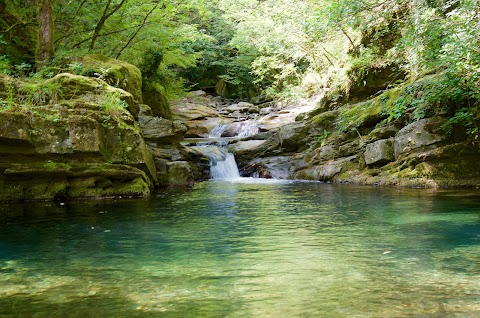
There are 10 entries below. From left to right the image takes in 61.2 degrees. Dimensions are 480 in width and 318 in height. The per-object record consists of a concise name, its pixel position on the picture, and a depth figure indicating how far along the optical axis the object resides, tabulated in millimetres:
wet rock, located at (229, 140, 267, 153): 17359
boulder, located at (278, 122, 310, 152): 16344
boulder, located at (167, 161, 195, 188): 12953
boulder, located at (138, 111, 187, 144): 14383
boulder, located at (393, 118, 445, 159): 11188
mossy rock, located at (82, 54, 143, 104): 11672
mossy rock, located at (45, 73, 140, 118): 10528
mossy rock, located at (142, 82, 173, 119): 17766
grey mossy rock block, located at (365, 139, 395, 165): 12320
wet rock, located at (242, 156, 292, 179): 16027
